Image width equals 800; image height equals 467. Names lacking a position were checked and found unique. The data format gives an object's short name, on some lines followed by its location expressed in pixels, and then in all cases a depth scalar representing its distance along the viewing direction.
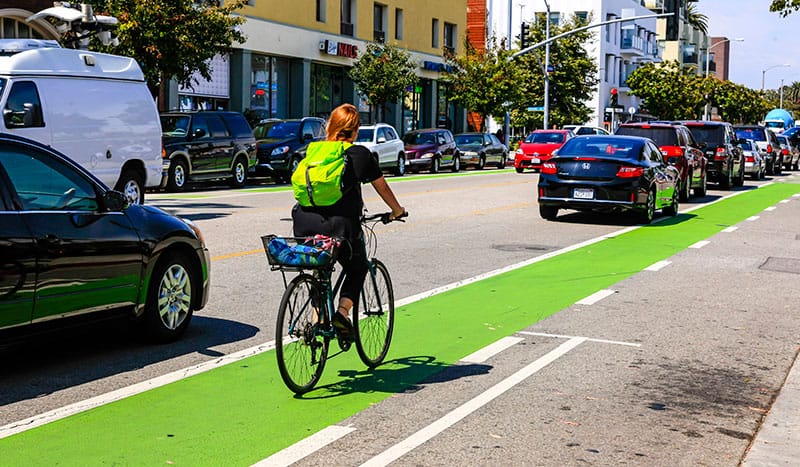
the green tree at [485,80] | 55.28
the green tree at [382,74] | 45.84
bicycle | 6.17
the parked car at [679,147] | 24.41
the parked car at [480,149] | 45.47
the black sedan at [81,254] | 6.50
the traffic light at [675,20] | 61.65
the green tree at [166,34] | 28.33
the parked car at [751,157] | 39.16
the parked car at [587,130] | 46.22
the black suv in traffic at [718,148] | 31.16
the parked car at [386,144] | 35.62
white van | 15.68
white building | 84.44
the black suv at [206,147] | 25.11
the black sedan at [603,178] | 18.70
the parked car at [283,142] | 30.02
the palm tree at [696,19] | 123.06
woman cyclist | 6.38
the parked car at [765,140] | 44.06
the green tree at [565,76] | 72.62
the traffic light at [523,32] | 50.25
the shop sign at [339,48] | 45.31
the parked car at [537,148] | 39.75
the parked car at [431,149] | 39.81
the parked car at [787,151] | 50.53
